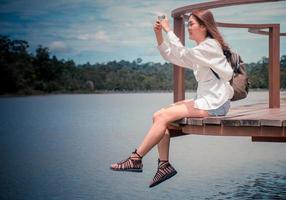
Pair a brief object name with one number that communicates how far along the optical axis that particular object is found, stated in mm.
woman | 3518
